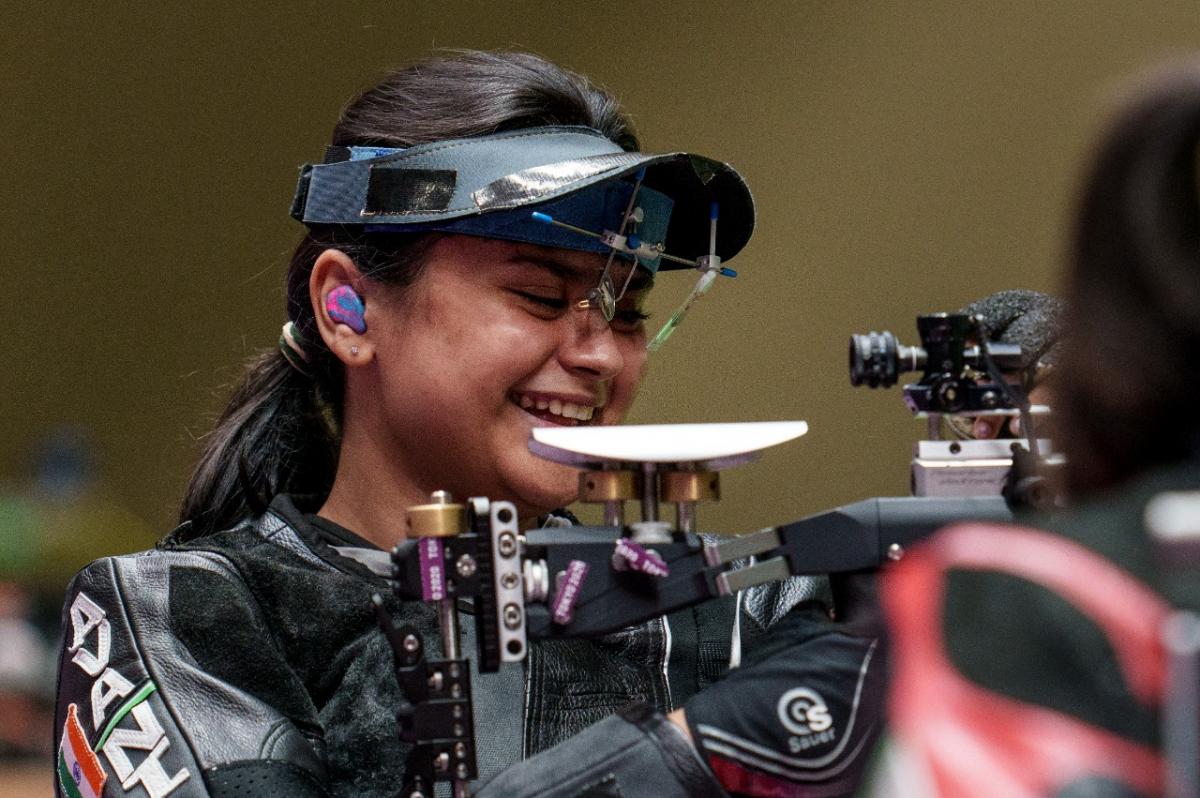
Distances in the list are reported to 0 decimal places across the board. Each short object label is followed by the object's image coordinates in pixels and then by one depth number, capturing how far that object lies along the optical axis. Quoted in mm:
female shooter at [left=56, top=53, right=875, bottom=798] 3336
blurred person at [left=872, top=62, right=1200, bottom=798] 2787
